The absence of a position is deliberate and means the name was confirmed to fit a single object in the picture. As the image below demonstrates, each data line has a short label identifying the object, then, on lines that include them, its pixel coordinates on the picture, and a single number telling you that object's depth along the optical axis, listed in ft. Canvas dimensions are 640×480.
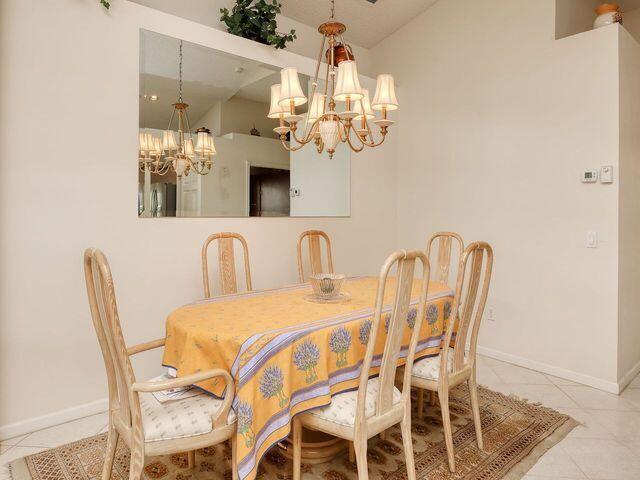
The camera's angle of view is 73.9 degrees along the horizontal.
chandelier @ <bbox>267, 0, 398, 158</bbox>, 7.14
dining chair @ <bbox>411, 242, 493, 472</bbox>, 6.47
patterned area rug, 6.38
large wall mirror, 9.21
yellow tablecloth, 4.97
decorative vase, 10.07
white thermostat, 9.80
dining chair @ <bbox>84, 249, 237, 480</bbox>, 4.57
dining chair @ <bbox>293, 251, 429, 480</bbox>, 5.02
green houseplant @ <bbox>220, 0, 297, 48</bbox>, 10.55
